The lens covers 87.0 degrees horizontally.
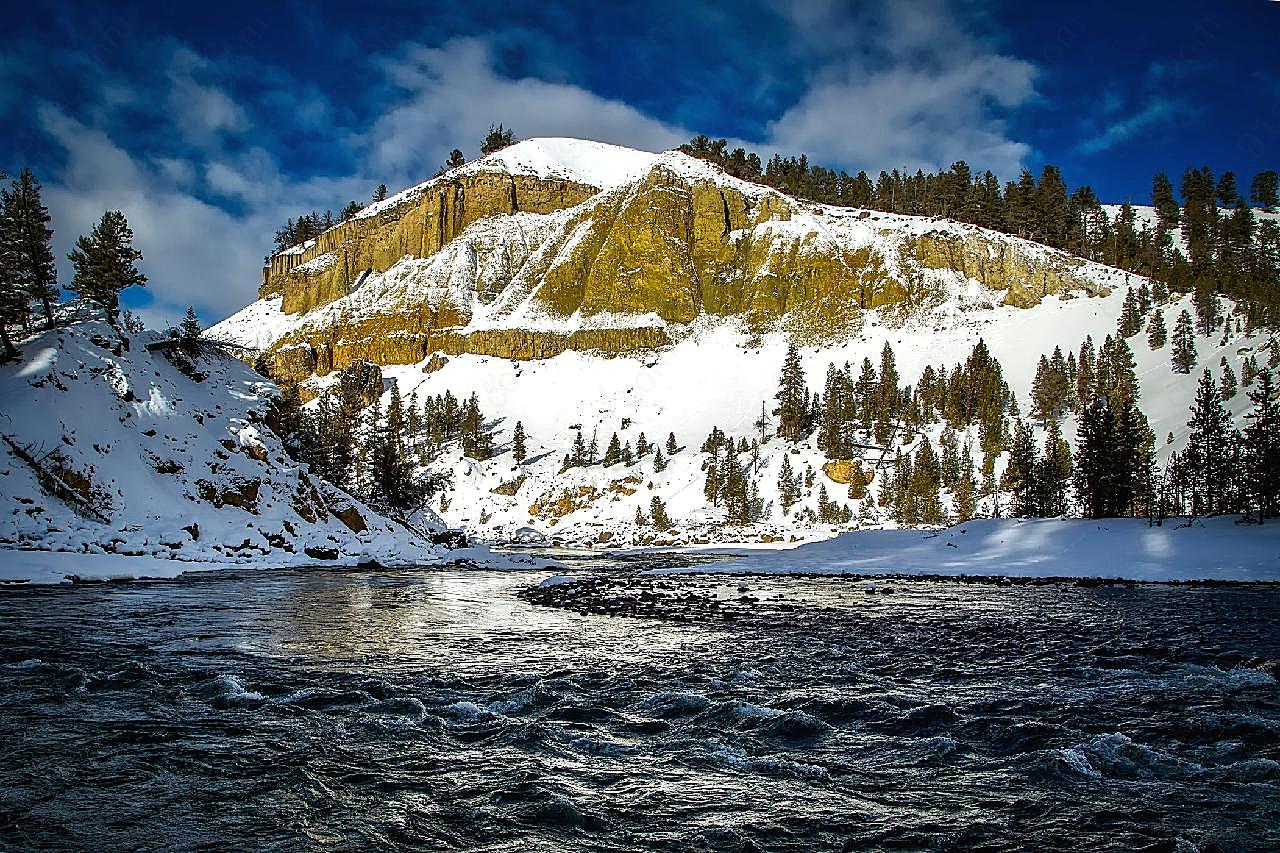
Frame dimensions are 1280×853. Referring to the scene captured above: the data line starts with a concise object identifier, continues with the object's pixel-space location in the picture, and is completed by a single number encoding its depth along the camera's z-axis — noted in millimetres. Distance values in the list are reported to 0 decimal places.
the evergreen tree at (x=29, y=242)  34906
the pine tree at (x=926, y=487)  90750
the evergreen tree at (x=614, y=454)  125438
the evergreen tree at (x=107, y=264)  41312
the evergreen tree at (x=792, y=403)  123625
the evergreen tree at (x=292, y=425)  47241
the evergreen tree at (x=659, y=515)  102938
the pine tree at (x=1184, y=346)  110188
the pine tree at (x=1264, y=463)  45969
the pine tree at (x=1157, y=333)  121438
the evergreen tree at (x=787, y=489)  103750
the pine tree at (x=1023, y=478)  73725
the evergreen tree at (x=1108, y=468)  61344
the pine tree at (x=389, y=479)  59344
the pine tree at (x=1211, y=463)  60344
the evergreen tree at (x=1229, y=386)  94562
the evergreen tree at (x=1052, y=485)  71688
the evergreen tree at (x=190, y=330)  43719
